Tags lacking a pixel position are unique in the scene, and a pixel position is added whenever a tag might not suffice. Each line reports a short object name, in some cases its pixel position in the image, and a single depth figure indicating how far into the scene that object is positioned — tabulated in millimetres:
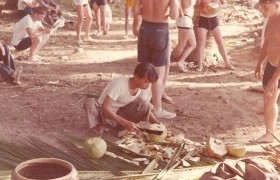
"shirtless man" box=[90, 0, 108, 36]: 11711
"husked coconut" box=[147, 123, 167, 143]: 6212
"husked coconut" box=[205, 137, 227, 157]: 5930
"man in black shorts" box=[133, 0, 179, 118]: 7289
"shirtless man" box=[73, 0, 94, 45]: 10828
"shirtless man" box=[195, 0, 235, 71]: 9320
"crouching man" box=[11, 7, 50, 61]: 9734
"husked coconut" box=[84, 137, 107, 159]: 5503
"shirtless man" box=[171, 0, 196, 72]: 9375
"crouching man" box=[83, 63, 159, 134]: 6332
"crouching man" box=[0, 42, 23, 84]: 8562
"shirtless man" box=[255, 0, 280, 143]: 6227
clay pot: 4113
